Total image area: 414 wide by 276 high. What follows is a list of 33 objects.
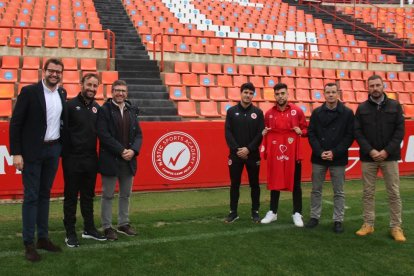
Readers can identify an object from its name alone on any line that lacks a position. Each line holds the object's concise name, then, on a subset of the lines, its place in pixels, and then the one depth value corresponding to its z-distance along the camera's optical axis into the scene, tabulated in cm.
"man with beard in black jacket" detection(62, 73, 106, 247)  386
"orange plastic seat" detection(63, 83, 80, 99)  853
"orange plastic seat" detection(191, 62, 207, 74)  1076
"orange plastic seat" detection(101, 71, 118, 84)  926
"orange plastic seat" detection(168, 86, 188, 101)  945
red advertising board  650
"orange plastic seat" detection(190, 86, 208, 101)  966
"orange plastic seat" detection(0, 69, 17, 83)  858
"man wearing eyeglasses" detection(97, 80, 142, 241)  405
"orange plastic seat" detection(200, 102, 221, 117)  919
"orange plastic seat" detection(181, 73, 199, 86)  1021
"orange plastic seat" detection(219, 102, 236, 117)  939
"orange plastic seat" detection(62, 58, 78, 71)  950
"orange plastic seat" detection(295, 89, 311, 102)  1056
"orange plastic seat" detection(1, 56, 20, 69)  921
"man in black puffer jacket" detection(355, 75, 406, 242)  427
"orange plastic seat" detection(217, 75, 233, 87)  1041
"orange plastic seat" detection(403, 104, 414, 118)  1086
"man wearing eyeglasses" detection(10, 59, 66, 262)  340
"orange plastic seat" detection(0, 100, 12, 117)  745
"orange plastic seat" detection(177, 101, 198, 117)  902
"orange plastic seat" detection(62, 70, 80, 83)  892
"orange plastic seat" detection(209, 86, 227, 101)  982
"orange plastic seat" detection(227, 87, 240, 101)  996
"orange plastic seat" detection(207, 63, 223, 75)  1084
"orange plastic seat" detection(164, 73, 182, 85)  1002
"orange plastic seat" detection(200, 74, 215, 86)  1033
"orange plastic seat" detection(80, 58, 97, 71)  962
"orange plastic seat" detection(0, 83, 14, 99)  793
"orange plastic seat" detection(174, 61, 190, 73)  1059
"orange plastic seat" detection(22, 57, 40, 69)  925
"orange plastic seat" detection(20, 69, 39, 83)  866
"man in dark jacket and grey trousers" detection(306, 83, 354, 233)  457
